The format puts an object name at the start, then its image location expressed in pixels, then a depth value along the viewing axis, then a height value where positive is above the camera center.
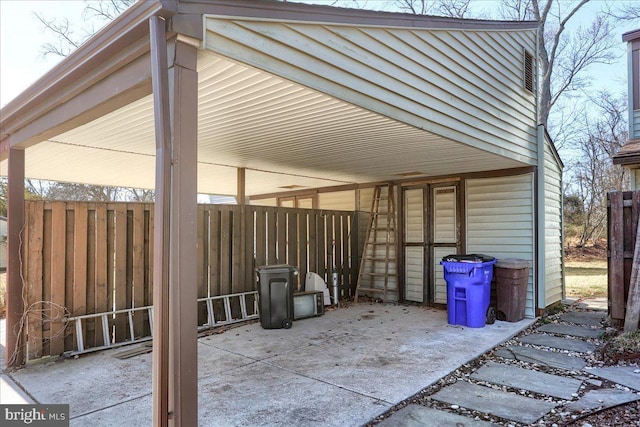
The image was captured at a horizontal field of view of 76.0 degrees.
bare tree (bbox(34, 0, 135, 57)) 11.20 +5.43
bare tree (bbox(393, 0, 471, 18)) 14.34 +7.53
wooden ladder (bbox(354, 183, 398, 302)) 8.18 -0.56
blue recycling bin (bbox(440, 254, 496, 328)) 5.83 -0.99
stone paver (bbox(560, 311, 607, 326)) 6.17 -1.57
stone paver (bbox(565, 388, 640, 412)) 3.22 -1.48
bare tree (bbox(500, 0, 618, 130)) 14.62 +6.55
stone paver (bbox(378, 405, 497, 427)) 2.94 -1.47
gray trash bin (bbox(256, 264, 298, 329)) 5.85 -1.08
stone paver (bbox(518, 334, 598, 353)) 4.88 -1.55
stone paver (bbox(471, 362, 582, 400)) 3.58 -1.51
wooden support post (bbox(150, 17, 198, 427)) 2.18 -0.12
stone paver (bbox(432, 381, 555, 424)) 3.11 -1.49
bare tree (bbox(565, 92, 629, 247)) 16.30 +2.21
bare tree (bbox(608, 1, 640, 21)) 12.09 +6.32
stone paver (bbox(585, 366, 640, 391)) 3.73 -1.51
